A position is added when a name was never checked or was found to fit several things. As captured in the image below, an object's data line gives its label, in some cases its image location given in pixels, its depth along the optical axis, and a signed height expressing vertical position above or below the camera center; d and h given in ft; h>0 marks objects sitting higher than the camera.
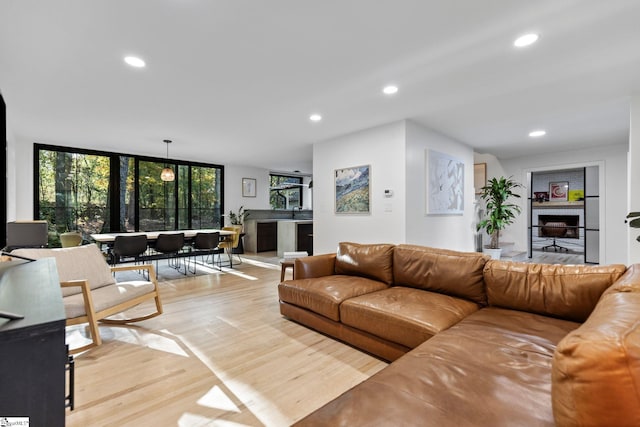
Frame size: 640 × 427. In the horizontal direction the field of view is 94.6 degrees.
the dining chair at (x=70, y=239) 15.75 -1.49
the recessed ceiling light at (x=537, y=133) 15.42 +4.31
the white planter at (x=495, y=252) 19.42 -2.55
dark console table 1.98 -1.09
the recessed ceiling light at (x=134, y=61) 8.18 +4.26
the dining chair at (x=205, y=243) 17.29 -1.82
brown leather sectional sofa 2.31 -2.22
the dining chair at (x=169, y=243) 15.72 -1.67
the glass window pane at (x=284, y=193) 31.60 +2.16
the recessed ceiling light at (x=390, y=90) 10.13 +4.32
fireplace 26.37 -1.12
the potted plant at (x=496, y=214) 19.27 -0.04
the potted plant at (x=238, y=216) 26.73 -0.36
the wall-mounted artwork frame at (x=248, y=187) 28.02 +2.42
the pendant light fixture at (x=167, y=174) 17.94 +2.29
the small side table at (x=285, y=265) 11.19 -2.00
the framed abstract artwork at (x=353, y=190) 15.16 +1.20
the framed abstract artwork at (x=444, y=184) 14.87 +1.59
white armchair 7.32 -2.29
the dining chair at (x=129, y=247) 14.28 -1.73
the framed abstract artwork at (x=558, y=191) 26.16 +2.06
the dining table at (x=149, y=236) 14.79 -1.35
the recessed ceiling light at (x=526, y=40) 7.14 +4.30
